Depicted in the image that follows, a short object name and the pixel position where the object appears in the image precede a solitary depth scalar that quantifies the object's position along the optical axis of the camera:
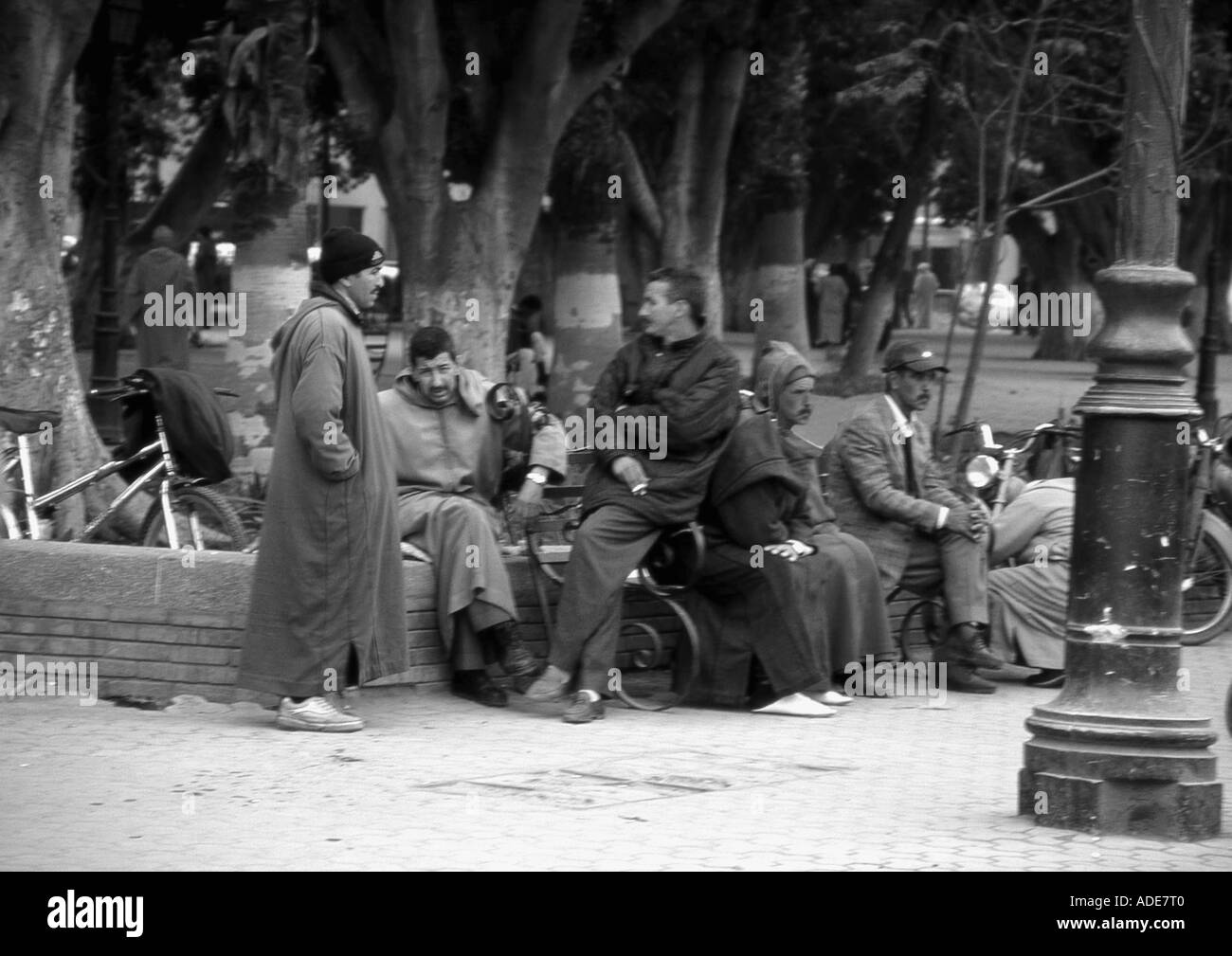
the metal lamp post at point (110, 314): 18.75
